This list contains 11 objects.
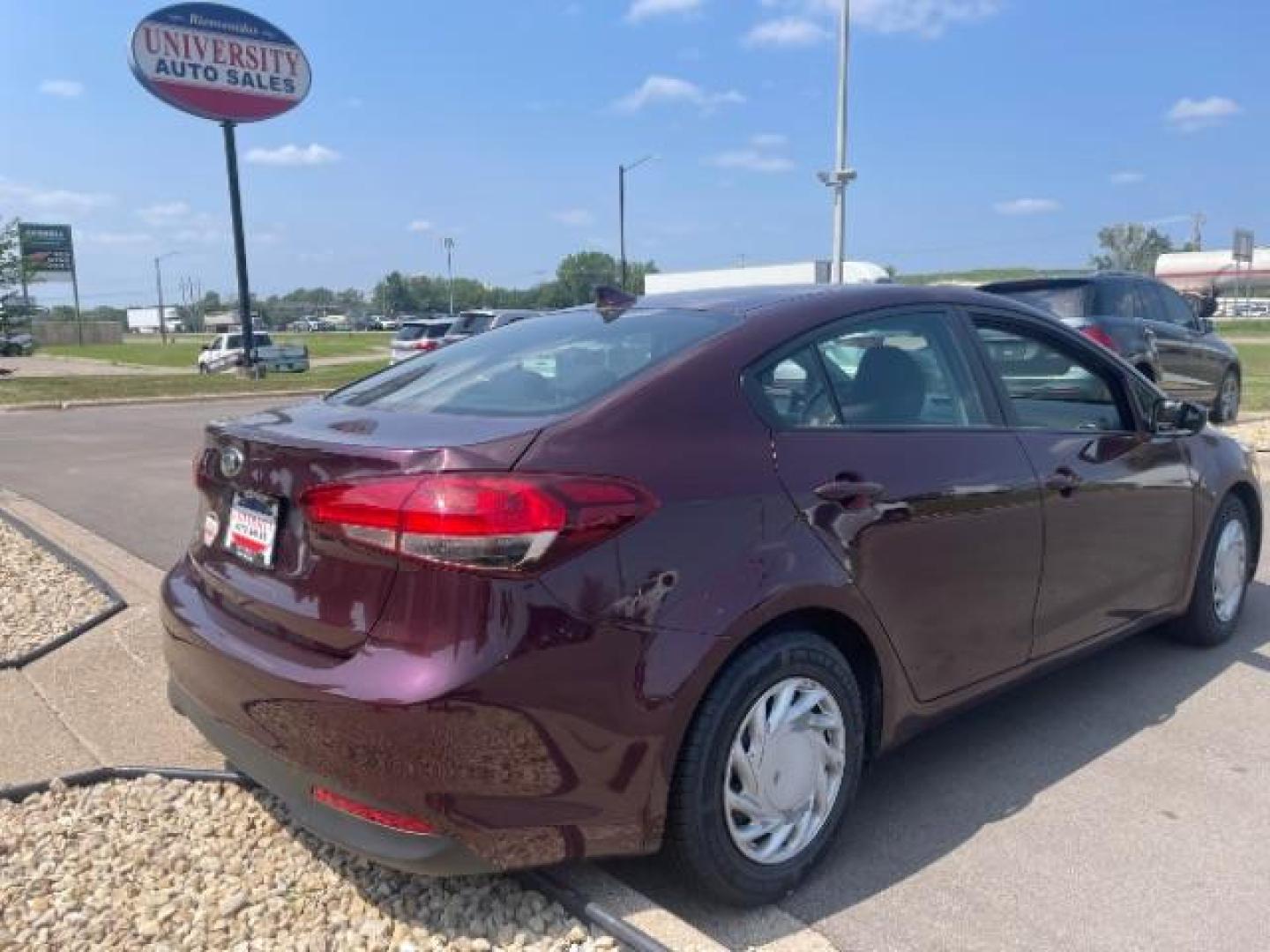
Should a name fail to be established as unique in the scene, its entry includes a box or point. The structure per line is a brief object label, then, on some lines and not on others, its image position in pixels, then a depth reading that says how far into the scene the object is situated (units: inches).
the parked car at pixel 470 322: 921.5
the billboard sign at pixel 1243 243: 1074.7
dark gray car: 395.5
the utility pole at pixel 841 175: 813.2
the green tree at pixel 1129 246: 4552.2
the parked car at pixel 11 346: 944.3
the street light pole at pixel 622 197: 1603.1
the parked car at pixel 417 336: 1107.3
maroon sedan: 92.0
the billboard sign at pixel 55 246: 3088.1
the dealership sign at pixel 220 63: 989.8
